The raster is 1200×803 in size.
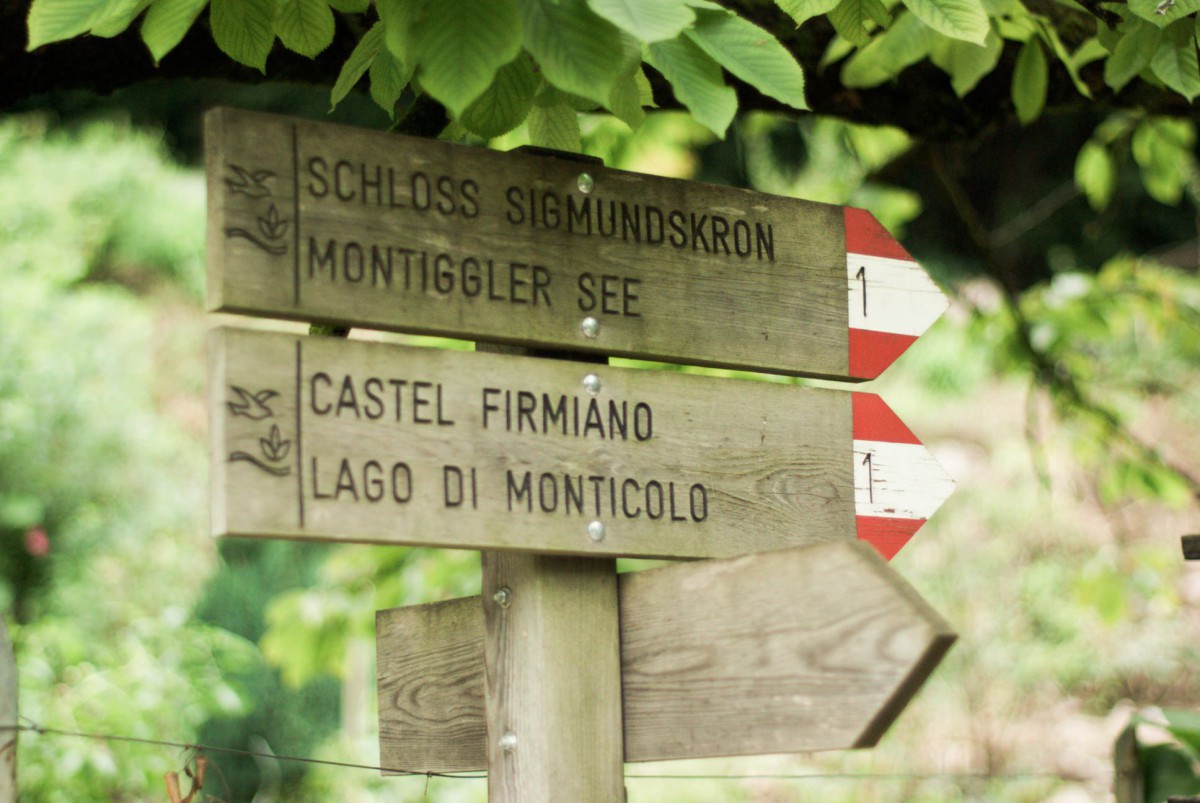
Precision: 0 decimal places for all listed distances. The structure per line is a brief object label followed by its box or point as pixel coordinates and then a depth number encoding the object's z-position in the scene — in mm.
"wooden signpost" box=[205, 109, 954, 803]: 2193
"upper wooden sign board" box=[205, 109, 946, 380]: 2228
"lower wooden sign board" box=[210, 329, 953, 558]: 2189
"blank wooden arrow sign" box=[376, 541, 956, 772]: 2144
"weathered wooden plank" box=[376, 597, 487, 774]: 2425
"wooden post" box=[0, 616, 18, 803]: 2322
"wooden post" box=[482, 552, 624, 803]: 2310
